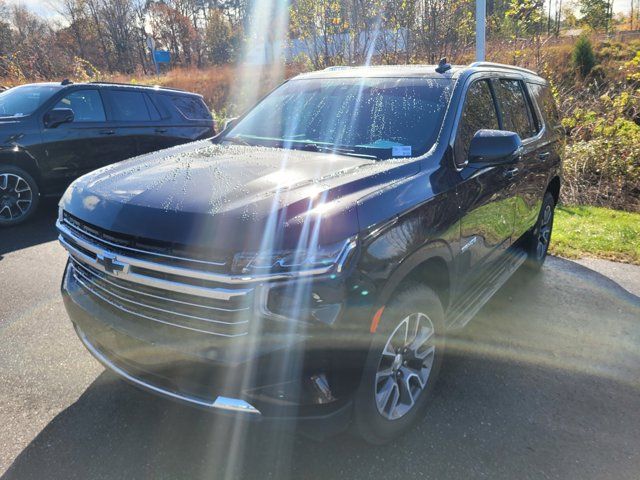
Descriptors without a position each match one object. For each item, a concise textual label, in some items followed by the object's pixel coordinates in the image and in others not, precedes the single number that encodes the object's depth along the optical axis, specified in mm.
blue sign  25377
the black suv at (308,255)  1917
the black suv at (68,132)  6141
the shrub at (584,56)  19562
